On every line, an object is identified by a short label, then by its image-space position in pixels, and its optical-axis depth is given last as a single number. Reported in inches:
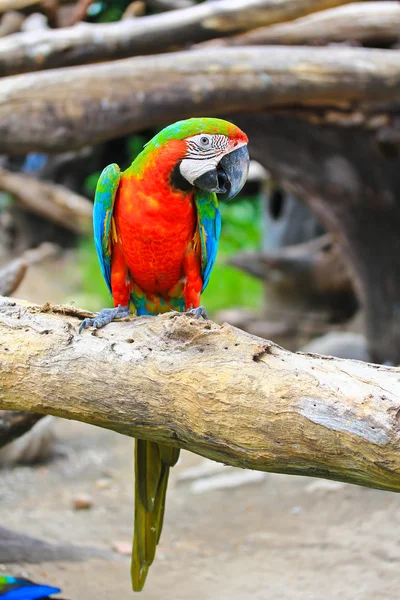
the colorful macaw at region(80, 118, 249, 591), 68.2
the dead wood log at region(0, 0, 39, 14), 134.6
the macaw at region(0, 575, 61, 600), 71.1
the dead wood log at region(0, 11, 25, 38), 142.5
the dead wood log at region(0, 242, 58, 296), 97.1
